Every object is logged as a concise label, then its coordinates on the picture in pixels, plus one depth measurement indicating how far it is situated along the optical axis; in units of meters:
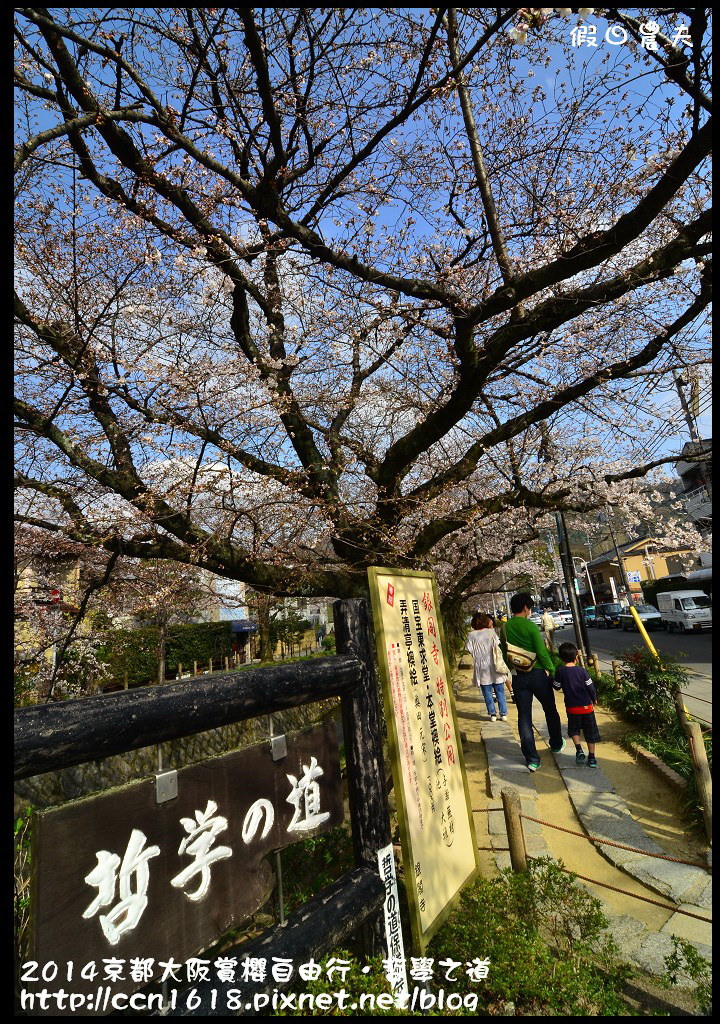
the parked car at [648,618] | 29.25
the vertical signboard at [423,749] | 2.66
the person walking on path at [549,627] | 16.14
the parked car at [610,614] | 35.44
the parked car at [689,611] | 23.61
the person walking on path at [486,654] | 8.89
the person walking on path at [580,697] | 6.84
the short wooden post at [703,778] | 4.88
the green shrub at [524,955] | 2.35
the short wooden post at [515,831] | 3.82
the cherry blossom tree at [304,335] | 4.29
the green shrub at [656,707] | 6.64
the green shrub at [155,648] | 17.38
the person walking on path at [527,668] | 6.79
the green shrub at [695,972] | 2.65
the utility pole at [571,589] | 15.15
